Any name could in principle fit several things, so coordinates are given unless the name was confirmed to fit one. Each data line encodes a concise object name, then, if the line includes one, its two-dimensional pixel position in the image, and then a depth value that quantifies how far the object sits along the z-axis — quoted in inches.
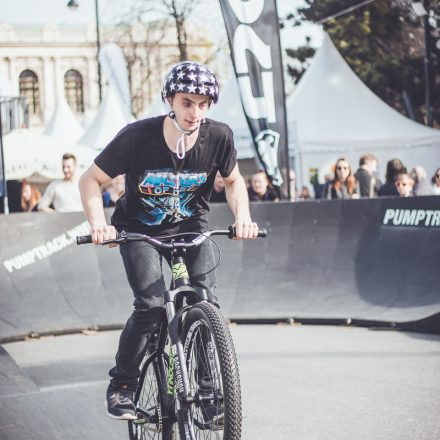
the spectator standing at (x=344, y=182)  470.0
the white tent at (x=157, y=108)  990.4
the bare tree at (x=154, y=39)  1574.8
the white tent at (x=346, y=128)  829.2
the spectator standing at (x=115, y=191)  472.1
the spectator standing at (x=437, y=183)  507.4
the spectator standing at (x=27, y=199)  571.6
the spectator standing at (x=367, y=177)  478.3
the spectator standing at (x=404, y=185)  434.3
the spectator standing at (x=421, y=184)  507.5
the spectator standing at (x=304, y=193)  760.7
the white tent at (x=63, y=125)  1355.8
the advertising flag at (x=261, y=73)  443.2
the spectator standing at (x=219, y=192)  506.9
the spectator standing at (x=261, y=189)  475.5
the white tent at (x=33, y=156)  854.5
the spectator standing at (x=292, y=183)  522.9
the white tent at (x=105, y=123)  1063.0
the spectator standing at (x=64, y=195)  450.3
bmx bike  147.3
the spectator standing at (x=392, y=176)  453.7
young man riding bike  174.2
